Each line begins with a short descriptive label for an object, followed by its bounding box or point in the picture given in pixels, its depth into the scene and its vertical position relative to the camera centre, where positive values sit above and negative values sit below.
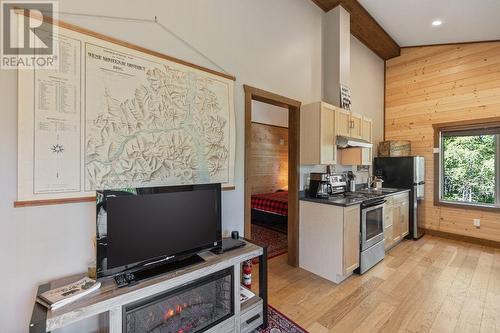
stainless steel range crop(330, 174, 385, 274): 2.99 -0.74
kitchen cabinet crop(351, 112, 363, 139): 3.52 +0.63
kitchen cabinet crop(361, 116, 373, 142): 3.76 +0.62
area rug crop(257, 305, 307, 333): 1.99 -1.38
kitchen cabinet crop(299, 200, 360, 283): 2.72 -0.90
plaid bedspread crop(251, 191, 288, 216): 4.41 -0.72
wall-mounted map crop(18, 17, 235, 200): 1.42 +0.33
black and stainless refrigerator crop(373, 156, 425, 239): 4.23 -0.20
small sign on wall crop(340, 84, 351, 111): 3.42 +1.04
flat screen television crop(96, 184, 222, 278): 1.38 -0.40
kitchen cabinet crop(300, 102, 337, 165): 3.02 +0.43
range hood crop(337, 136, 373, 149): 3.24 +0.35
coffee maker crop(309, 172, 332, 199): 3.21 -0.25
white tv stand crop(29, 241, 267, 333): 1.13 -0.72
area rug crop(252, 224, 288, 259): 3.66 -1.29
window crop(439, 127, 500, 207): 4.00 +0.02
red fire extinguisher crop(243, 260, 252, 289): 2.26 -1.04
